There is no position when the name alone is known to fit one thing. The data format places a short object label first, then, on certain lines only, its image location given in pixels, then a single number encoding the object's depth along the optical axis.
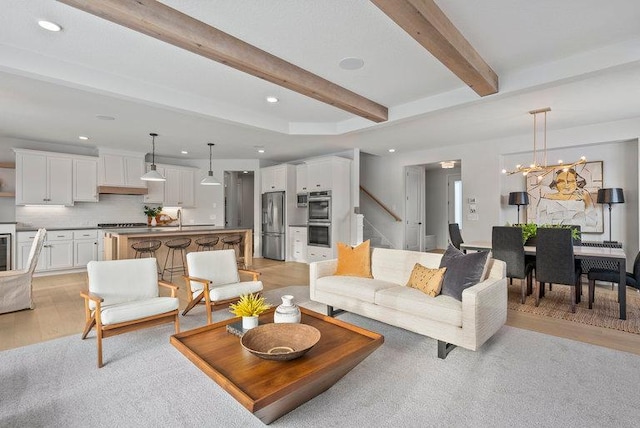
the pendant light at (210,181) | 6.50
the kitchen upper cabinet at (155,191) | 7.57
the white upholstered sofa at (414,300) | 2.56
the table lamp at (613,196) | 4.89
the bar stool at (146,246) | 5.24
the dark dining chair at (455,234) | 5.54
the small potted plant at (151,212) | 7.65
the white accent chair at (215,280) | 3.31
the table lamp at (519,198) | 5.87
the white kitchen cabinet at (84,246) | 6.34
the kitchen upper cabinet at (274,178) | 7.95
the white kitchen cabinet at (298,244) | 7.73
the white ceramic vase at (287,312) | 2.27
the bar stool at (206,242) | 6.11
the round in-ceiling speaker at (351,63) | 3.28
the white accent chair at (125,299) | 2.63
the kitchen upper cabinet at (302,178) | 7.82
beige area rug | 3.50
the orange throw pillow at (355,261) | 3.85
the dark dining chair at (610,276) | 3.67
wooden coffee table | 1.59
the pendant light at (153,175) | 5.85
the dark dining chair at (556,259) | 3.82
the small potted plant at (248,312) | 2.25
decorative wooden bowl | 1.97
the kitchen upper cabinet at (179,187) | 7.87
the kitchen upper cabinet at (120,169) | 6.89
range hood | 6.82
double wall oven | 7.20
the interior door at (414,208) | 8.10
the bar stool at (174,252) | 5.64
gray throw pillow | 2.87
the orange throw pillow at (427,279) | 2.99
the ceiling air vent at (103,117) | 4.71
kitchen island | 5.18
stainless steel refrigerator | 7.99
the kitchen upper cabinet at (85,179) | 6.59
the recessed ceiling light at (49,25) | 2.58
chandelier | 4.57
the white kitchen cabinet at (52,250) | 5.69
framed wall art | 5.49
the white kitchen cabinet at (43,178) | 5.95
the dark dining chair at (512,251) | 4.24
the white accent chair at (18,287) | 3.80
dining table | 3.57
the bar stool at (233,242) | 6.54
